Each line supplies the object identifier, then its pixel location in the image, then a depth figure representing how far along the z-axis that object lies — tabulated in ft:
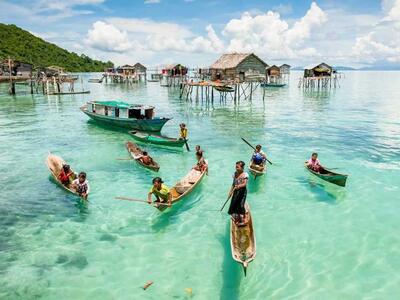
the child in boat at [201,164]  54.95
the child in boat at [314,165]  54.49
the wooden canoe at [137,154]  59.85
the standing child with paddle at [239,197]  35.01
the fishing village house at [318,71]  225.78
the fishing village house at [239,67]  179.63
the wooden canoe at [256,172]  55.36
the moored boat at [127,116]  88.15
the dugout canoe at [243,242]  29.09
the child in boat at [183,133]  74.22
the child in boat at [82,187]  46.62
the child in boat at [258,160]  56.49
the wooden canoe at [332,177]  49.47
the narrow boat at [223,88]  151.23
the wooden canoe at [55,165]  54.16
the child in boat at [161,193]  41.93
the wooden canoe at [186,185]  45.62
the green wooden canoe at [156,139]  74.05
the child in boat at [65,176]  50.39
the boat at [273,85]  269.03
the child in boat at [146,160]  60.95
